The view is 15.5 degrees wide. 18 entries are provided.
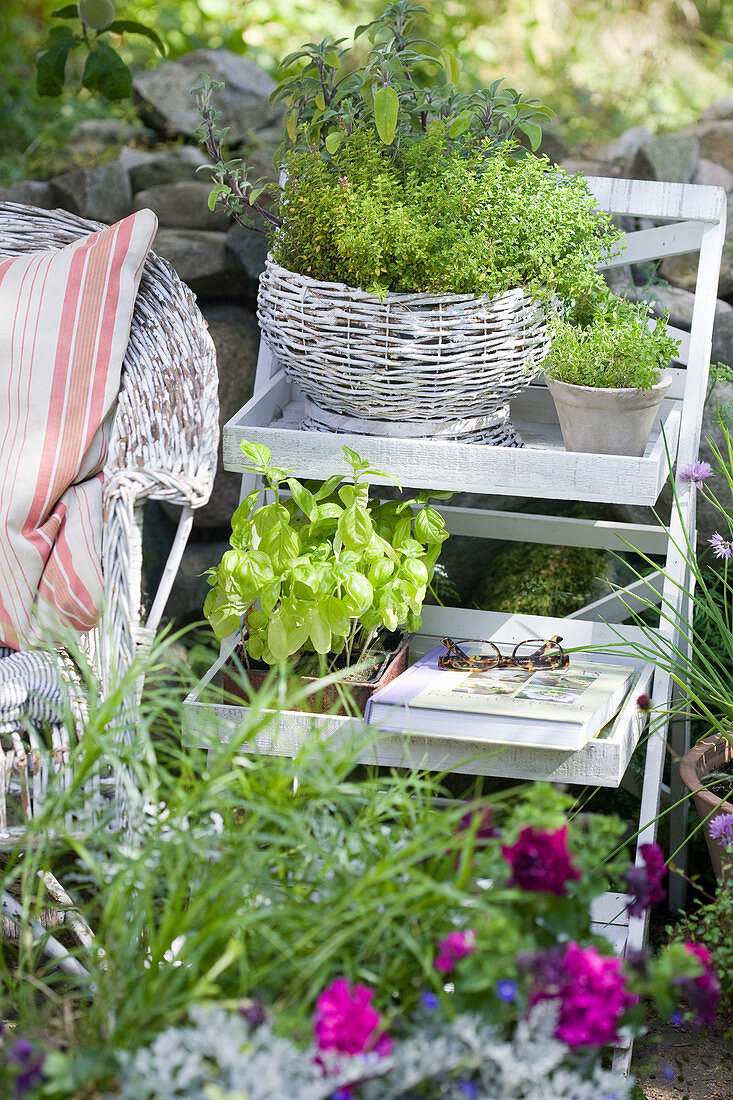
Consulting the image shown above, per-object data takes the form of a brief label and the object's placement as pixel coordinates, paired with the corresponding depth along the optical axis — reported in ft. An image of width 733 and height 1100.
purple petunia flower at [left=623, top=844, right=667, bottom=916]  8.15
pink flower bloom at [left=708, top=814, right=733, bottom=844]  9.26
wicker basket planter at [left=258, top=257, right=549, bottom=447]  9.41
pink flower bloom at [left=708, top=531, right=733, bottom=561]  9.77
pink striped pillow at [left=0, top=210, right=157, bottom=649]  9.55
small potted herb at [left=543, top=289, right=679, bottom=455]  9.52
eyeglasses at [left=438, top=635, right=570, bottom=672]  9.86
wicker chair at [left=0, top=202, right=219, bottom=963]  9.00
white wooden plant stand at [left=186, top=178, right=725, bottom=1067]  9.43
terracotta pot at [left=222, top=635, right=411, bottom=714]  9.53
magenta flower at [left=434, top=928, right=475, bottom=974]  7.94
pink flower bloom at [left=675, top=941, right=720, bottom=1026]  7.96
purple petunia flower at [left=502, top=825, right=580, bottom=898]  8.00
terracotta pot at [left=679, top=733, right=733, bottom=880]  9.48
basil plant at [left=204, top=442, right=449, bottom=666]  9.38
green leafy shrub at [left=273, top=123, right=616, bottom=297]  9.37
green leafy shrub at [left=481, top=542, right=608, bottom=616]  11.11
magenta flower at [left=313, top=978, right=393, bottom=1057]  7.82
